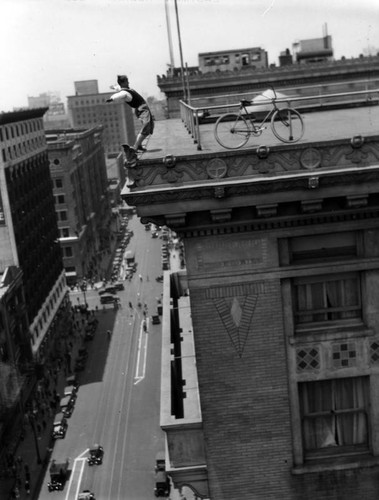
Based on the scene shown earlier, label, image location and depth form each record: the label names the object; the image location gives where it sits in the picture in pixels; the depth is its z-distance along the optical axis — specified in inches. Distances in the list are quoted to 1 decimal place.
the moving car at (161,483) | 1749.5
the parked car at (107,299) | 3681.1
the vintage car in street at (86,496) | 1731.9
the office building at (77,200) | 4062.5
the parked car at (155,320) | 3248.0
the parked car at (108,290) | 3841.3
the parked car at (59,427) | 2162.9
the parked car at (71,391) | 2465.6
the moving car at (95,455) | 1942.7
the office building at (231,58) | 4416.8
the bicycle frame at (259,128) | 490.8
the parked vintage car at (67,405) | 2324.3
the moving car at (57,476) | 1855.3
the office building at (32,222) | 2588.6
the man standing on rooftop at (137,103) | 507.8
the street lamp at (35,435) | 2015.3
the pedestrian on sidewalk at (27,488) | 1859.0
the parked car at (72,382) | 2556.6
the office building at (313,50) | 4025.6
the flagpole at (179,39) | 705.6
